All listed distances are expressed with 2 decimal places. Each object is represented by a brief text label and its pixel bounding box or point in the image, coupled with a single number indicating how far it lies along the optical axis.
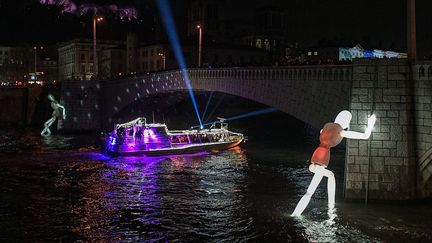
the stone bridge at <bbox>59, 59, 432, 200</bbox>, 21.53
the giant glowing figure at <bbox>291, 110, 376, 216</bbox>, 19.02
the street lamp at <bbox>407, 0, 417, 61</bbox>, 21.50
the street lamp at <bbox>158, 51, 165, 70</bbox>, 90.41
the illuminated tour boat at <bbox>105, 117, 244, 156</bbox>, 40.19
